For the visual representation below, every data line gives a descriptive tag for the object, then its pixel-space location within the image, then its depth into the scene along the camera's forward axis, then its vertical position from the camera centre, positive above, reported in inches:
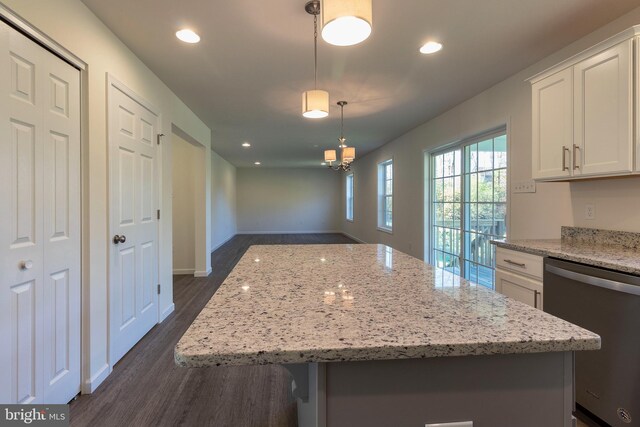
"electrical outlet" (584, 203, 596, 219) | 94.0 -0.2
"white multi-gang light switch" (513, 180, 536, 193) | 115.8 +8.8
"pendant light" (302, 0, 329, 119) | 90.5 +30.3
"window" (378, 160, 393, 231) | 277.7 +14.2
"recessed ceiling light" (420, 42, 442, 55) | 98.0 +50.6
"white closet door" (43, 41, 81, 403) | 68.5 -4.8
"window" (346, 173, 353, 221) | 416.5 +17.1
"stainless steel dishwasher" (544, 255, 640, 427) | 60.4 -24.4
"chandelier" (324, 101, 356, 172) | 177.5 +31.3
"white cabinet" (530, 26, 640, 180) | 72.9 +24.9
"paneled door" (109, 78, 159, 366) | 93.0 -2.9
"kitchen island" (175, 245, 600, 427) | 26.8 -12.2
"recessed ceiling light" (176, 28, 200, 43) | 90.8 +50.1
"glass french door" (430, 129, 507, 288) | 139.6 +2.7
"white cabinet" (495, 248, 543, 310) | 82.5 -18.3
